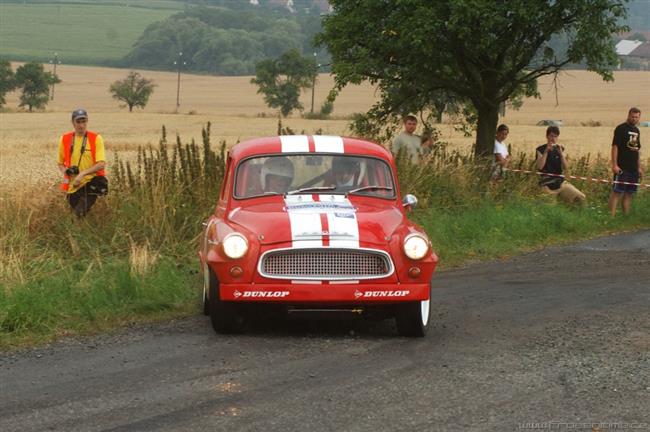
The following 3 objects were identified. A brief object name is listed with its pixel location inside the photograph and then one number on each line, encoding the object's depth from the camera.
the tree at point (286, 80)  101.19
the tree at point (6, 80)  108.75
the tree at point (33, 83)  108.38
